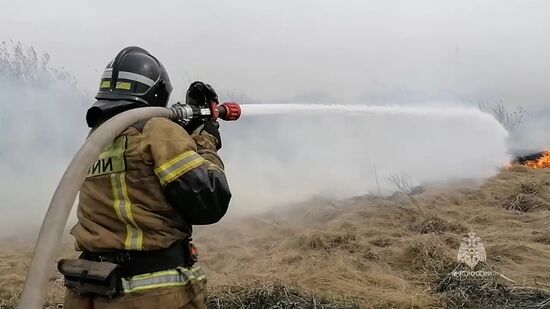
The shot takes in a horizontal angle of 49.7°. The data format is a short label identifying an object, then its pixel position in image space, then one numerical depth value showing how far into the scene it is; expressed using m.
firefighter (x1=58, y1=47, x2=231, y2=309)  2.43
